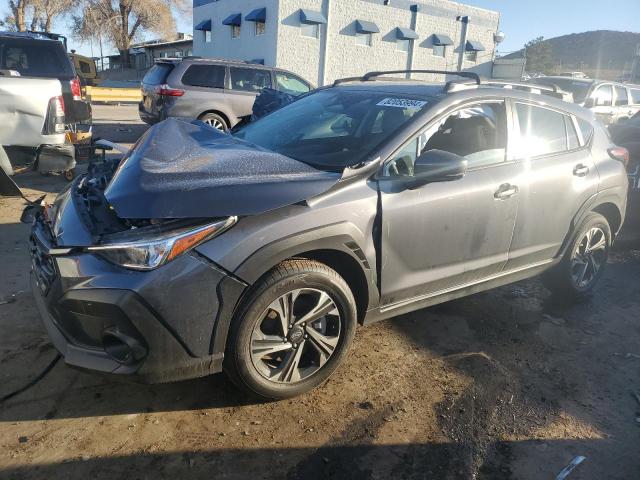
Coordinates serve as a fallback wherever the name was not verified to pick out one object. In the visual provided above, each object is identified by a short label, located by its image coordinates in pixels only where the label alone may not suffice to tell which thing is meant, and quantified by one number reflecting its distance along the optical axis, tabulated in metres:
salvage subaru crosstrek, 2.29
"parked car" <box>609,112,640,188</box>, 5.96
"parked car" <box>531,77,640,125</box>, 12.61
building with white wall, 22.14
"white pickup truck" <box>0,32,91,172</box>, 5.67
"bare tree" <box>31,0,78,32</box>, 41.57
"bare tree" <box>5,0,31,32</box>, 40.47
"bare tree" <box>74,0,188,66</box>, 43.25
